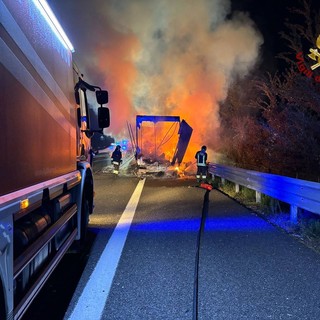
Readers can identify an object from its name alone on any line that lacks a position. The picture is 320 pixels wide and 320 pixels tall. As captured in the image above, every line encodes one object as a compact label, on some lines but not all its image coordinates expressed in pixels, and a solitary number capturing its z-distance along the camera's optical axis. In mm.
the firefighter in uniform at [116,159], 17406
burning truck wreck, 17516
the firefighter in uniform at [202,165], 13711
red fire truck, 2223
